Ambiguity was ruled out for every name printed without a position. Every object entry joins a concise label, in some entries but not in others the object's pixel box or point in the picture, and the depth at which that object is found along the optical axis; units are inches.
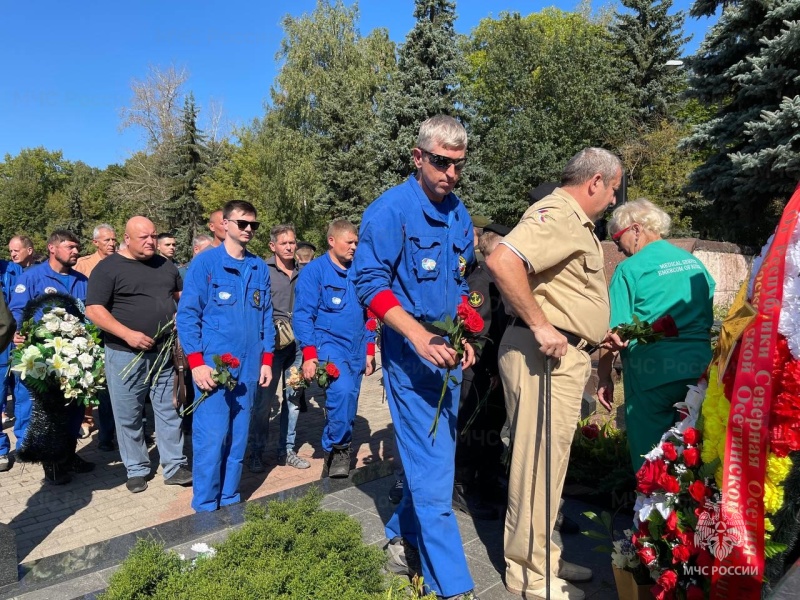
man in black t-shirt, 222.4
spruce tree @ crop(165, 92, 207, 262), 1732.3
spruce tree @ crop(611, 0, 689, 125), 1247.5
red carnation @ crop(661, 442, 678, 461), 107.7
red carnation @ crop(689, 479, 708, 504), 97.5
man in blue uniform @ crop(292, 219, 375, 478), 218.1
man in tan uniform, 118.0
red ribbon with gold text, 87.1
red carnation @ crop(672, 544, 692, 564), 98.0
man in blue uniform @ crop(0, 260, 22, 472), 246.7
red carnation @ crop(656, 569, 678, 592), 99.1
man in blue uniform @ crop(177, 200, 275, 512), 179.2
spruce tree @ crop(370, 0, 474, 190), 998.4
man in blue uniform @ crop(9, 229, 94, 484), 267.0
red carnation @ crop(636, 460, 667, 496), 107.0
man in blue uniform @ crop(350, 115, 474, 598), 116.5
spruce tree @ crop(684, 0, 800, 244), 487.5
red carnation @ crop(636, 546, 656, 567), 105.0
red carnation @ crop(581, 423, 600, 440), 185.3
